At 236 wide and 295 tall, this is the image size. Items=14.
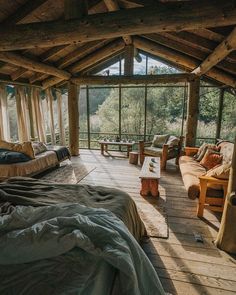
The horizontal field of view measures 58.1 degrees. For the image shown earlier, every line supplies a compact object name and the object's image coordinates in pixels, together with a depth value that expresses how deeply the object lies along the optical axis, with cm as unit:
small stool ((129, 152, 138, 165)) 591
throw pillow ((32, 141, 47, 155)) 493
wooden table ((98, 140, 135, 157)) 663
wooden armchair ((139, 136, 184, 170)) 532
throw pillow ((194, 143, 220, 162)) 465
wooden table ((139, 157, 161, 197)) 375
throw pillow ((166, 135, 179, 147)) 551
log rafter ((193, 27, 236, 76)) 289
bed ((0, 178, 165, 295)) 109
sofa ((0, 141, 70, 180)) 399
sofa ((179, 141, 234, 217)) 290
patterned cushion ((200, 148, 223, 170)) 412
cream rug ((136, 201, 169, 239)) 268
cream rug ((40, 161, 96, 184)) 462
